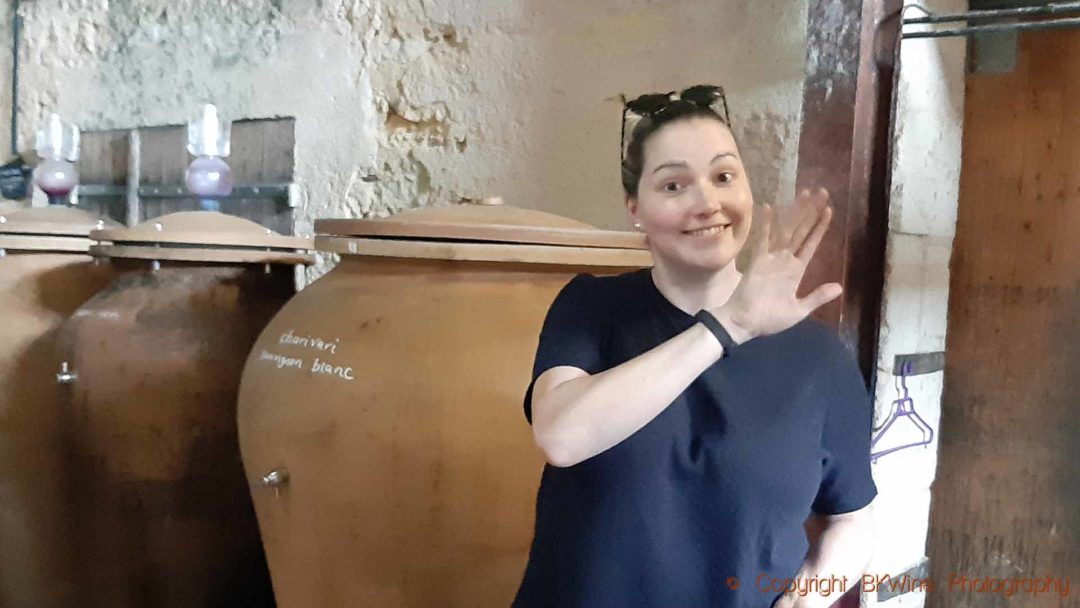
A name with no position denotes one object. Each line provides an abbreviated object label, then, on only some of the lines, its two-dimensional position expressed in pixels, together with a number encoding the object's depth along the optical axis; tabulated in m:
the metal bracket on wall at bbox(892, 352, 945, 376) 1.46
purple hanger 1.43
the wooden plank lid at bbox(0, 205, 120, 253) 1.93
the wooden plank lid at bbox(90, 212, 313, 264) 1.65
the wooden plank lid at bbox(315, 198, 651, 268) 1.14
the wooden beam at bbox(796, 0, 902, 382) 1.29
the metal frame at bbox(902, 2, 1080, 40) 1.21
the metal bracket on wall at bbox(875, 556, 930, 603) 1.46
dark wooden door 1.50
